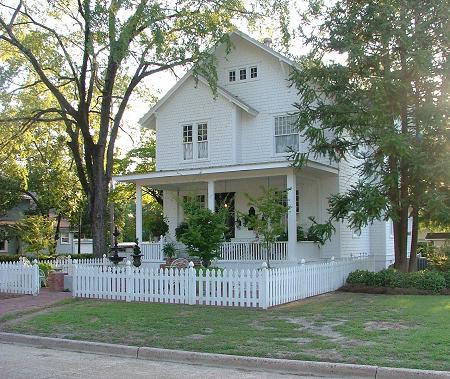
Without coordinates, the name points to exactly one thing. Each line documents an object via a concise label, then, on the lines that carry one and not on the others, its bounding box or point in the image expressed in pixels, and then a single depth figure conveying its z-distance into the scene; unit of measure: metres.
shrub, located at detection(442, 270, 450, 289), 17.94
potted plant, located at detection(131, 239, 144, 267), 21.01
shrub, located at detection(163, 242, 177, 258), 24.39
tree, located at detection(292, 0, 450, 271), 17.97
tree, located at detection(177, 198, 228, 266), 17.05
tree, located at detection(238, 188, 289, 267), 18.44
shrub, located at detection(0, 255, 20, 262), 38.28
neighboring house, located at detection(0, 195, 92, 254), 49.69
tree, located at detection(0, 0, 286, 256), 22.52
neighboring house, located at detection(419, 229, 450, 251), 44.22
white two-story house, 24.00
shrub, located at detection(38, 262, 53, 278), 21.17
